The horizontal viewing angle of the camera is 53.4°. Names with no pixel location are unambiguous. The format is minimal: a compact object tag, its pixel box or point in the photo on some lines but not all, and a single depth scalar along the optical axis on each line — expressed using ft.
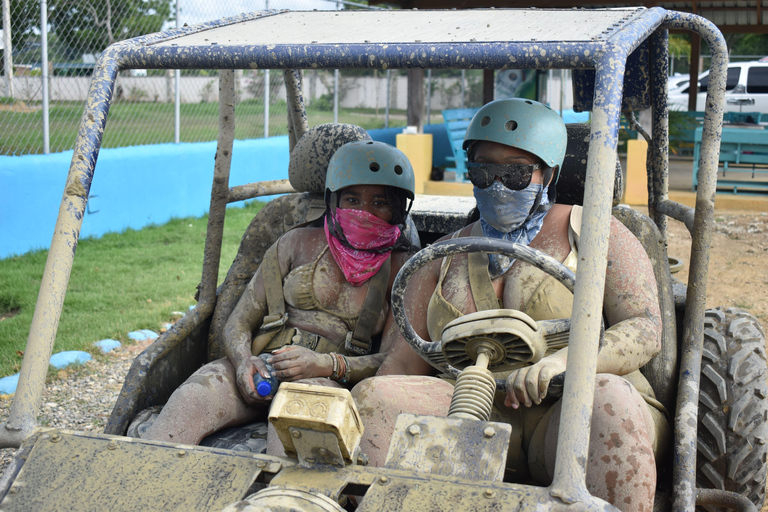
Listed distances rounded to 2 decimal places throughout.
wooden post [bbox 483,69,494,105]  40.81
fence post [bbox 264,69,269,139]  34.63
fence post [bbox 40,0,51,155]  23.56
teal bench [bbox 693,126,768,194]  36.45
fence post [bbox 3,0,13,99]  22.50
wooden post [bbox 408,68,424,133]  41.34
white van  60.80
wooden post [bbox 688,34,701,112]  47.47
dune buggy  4.99
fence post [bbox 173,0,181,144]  29.40
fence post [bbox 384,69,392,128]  46.48
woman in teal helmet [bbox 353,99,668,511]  6.73
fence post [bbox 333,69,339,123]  40.13
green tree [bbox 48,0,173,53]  24.85
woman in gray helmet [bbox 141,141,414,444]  8.32
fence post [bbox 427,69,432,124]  52.26
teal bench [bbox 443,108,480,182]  39.40
